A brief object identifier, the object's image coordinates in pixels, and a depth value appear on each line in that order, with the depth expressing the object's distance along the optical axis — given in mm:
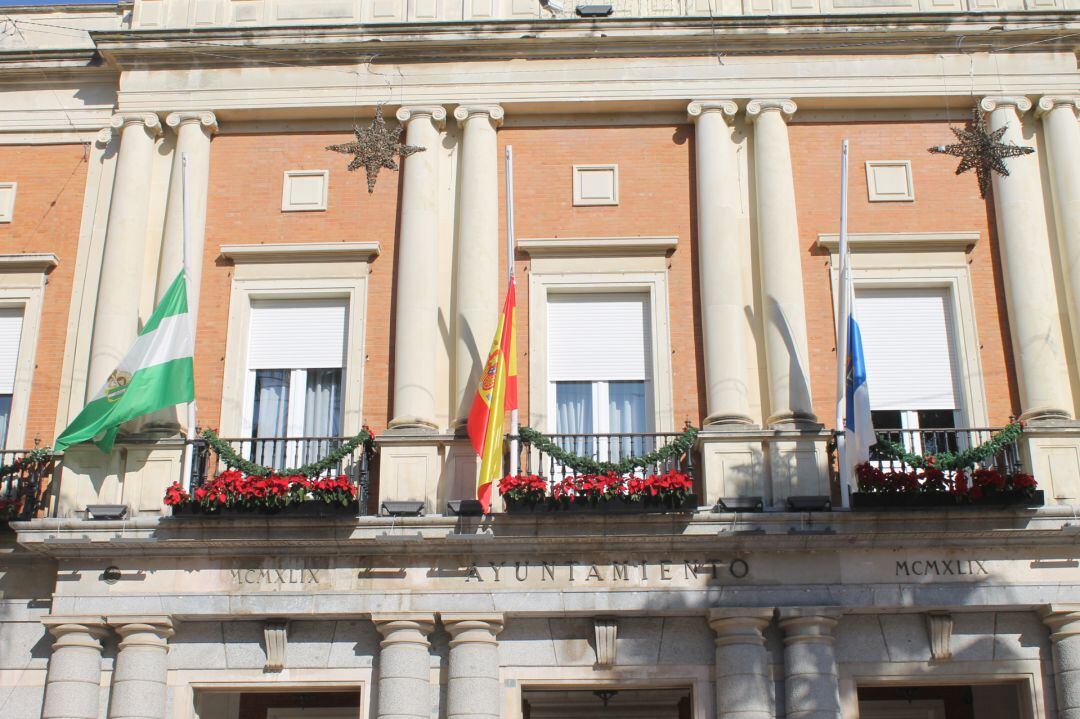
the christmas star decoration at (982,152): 15539
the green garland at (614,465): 14930
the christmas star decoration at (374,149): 15955
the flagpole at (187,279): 15406
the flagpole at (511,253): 15232
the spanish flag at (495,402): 14766
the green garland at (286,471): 15023
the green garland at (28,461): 15555
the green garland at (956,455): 14836
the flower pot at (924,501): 14328
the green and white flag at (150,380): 14977
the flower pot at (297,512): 14594
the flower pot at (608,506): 14453
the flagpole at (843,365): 15070
